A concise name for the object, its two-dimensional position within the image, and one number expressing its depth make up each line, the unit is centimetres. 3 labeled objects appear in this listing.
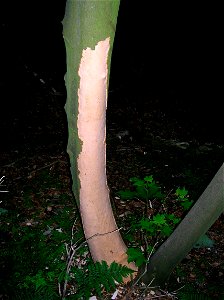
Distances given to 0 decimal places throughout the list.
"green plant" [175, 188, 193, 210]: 357
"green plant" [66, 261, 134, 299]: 270
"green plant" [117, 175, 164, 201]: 358
